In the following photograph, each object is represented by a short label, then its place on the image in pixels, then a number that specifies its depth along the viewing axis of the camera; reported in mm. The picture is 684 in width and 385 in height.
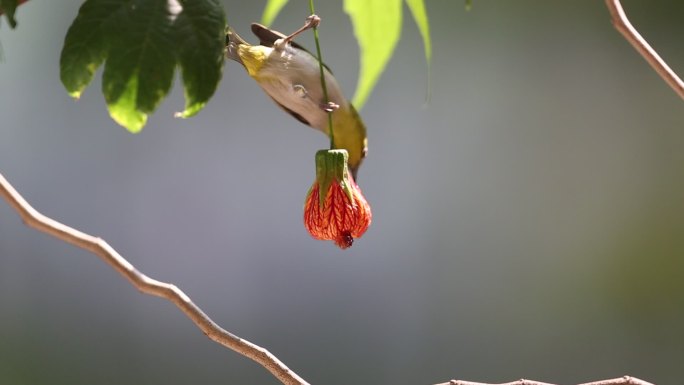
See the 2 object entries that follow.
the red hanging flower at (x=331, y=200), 2997
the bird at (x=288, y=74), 3004
